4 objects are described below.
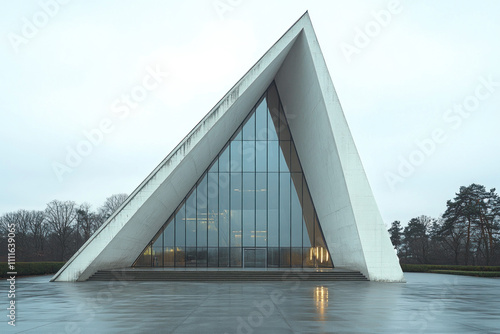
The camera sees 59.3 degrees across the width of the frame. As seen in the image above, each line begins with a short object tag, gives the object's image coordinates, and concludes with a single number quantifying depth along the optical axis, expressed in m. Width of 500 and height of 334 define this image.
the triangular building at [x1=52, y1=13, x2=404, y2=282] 19.02
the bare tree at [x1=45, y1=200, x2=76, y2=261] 56.59
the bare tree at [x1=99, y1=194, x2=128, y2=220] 65.31
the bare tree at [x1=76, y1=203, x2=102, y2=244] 61.06
